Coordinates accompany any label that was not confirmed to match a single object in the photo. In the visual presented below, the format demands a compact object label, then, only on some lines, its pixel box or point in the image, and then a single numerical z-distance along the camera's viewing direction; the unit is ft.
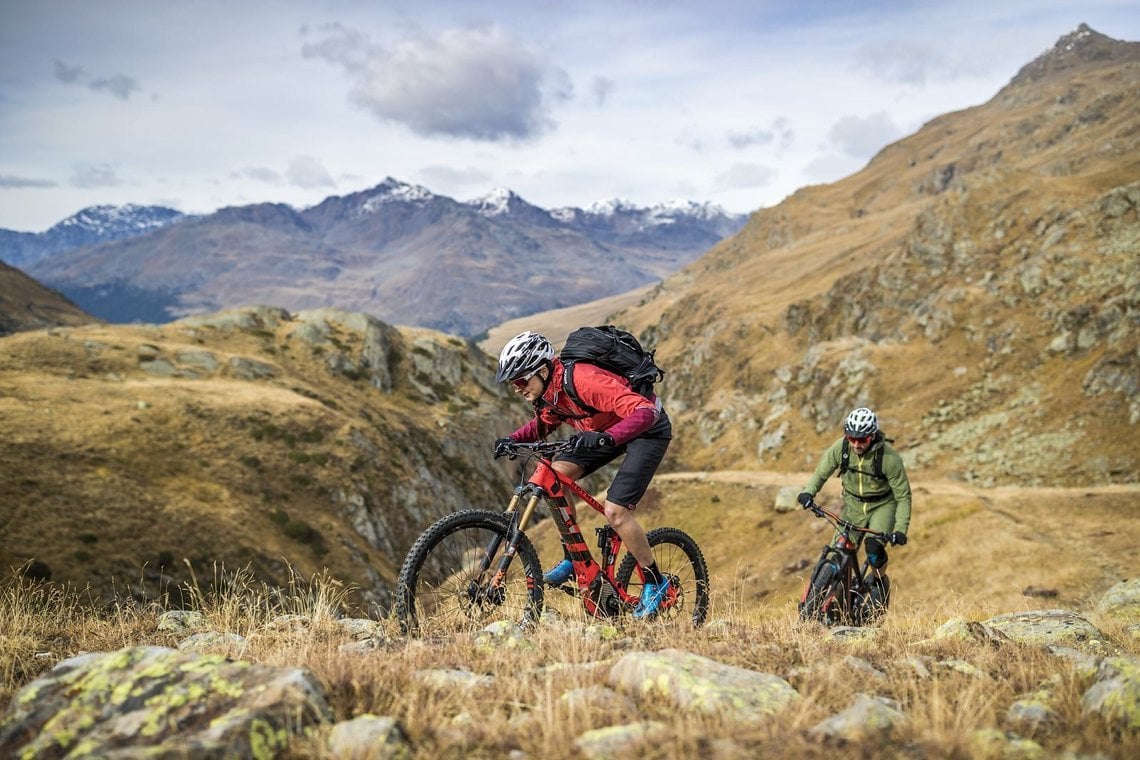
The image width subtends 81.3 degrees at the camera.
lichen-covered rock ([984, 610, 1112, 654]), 26.73
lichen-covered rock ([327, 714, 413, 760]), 12.48
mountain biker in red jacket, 25.29
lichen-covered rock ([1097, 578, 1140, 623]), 41.11
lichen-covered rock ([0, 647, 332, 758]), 12.69
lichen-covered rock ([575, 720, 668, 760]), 12.49
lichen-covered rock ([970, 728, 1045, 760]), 12.31
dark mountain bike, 36.47
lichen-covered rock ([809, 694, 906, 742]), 13.20
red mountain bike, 24.35
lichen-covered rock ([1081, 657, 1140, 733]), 14.24
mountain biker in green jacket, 39.42
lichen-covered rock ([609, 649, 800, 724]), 15.01
